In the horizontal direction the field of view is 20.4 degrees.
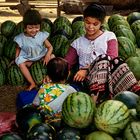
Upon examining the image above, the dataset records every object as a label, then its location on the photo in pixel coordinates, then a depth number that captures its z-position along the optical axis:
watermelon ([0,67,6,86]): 6.48
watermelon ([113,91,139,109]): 3.96
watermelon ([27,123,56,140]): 3.46
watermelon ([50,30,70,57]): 6.89
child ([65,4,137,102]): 4.57
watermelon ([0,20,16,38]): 7.32
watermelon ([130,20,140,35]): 7.75
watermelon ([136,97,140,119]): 3.54
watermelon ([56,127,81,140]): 3.39
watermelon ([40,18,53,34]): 7.31
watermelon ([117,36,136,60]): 6.74
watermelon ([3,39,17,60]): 6.79
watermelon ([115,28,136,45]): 7.31
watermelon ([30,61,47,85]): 6.32
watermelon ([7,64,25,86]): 6.40
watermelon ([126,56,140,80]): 6.14
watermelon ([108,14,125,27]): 8.01
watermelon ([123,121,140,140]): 3.34
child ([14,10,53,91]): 6.16
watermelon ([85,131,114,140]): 3.37
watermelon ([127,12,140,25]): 8.37
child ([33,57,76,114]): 4.19
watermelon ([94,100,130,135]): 3.46
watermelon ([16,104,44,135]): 3.81
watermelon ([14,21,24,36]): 7.12
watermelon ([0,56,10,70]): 6.64
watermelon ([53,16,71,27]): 7.62
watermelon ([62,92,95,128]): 3.56
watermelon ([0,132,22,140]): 3.47
